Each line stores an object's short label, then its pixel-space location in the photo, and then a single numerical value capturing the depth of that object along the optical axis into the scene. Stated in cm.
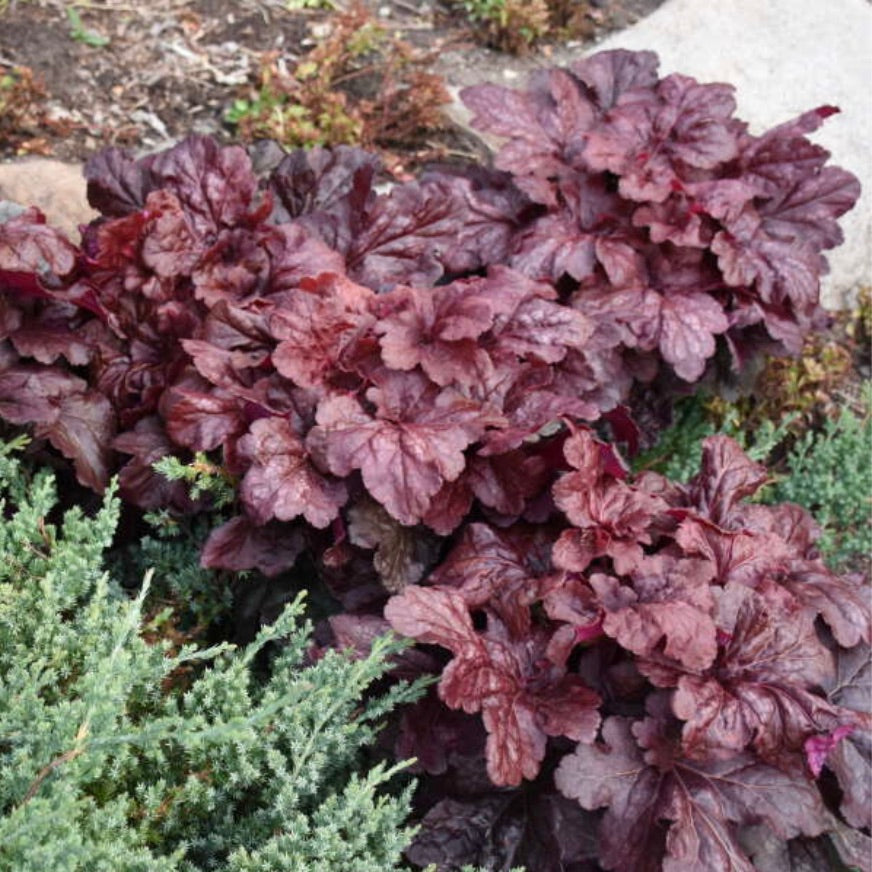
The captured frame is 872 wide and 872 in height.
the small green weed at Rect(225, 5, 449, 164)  340
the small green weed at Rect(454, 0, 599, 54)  376
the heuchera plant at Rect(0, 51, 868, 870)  188
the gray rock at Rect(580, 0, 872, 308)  360
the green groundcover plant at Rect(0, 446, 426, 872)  158
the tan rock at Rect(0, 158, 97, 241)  286
